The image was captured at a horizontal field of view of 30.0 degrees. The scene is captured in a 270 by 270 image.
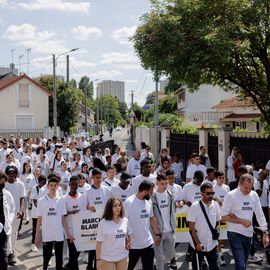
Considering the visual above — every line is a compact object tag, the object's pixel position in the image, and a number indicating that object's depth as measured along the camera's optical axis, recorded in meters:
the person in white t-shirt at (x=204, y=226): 7.05
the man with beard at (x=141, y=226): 7.13
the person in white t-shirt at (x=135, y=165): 14.10
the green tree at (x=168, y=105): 72.12
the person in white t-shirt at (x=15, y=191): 9.71
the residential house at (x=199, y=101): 43.84
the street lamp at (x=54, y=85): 32.44
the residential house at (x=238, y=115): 32.91
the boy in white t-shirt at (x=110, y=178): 10.16
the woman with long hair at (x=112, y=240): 6.37
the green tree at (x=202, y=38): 14.66
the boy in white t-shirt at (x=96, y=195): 8.55
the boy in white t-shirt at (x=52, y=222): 8.12
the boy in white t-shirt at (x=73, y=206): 8.34
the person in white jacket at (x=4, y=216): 7.72
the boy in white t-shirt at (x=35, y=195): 10.59
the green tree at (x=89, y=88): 149.29
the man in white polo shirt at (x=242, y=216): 7.20
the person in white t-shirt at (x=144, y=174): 9.86
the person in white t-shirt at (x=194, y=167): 12.72
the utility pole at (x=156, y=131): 25.64
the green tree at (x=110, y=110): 135.75
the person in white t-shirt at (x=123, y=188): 9.02
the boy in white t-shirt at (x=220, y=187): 9.78
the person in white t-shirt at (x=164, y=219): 7.92
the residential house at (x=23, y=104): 48.38
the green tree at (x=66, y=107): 50.41
